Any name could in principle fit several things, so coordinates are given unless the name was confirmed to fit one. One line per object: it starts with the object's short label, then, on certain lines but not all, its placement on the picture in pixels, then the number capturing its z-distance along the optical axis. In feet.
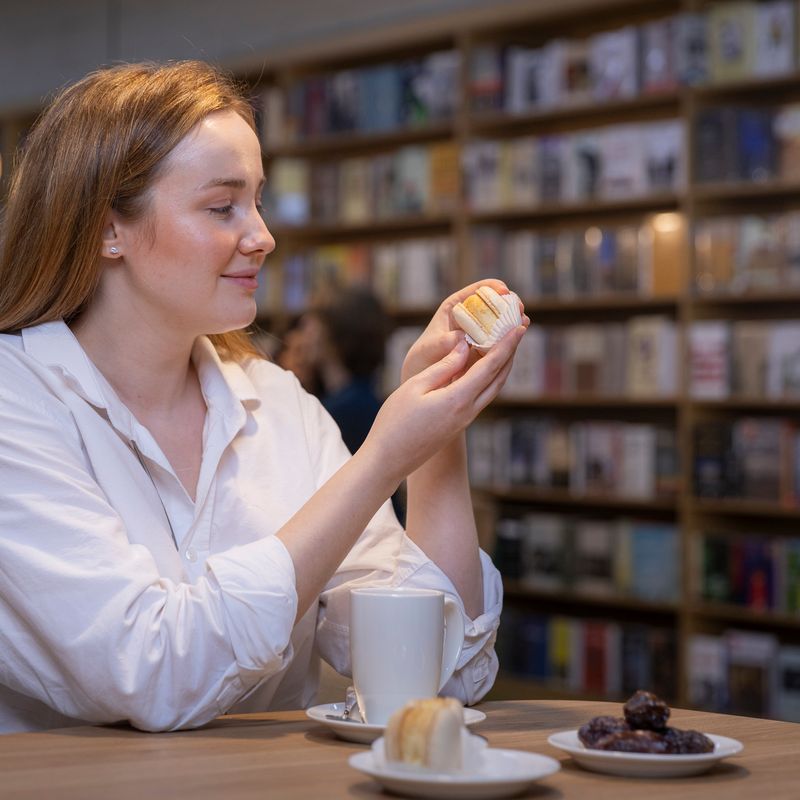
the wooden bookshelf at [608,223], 13.84
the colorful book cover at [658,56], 14.02
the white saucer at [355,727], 3.75
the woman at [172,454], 4.25
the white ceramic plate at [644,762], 3.35
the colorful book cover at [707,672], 13.52
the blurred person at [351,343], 13.64
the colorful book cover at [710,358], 13.65
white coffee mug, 3.82
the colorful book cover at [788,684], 13.08
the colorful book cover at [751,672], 13.23
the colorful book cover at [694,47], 13.73
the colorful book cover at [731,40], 13.42
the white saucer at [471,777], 3.06
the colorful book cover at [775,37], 13.17
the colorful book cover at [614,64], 14.34
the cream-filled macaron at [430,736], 3.14
